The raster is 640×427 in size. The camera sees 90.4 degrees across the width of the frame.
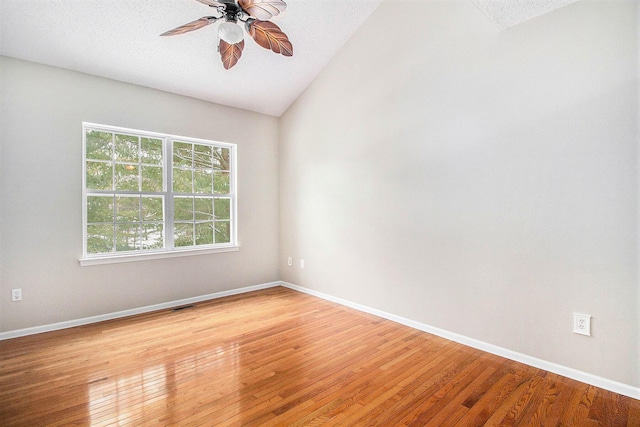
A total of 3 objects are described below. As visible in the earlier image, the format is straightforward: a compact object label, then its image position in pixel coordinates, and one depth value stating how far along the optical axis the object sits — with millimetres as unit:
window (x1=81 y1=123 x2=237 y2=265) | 3516
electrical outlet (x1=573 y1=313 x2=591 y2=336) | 2230
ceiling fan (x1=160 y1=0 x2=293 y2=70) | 2035
